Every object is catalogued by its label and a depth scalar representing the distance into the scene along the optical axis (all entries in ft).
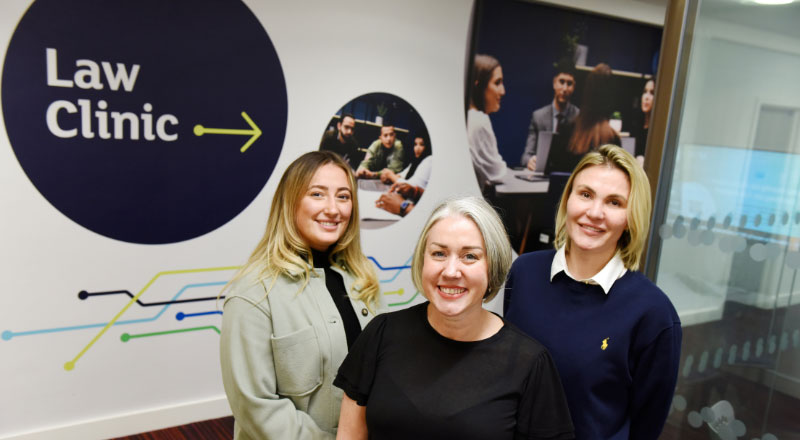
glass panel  6.59
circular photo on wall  11.37
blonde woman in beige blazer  4.82
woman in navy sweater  4.73
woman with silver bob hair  3.98
